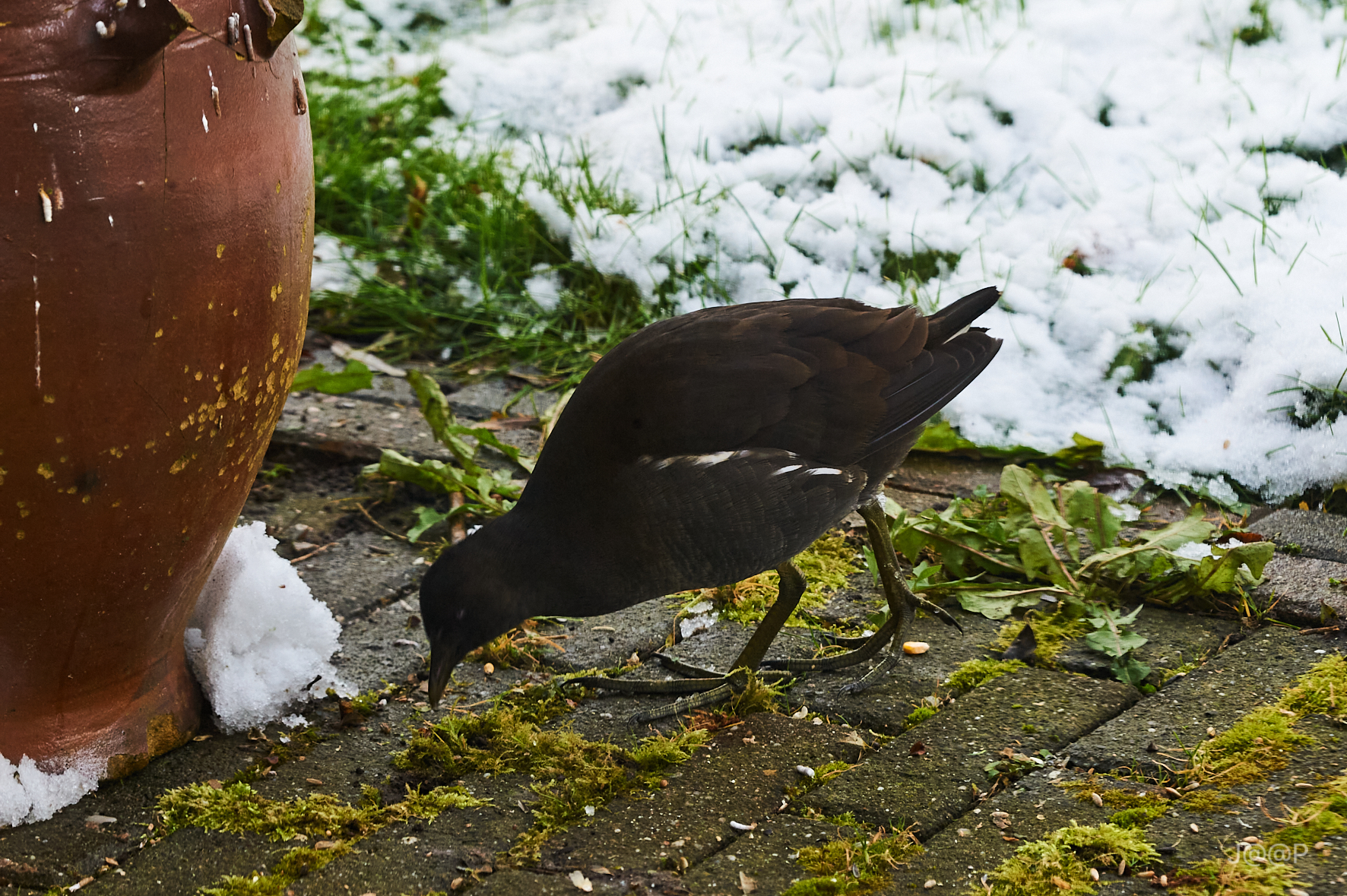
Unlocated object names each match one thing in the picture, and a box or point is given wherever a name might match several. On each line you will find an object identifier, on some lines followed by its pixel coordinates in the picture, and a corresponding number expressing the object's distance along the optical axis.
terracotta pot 3.39
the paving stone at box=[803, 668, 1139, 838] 4.25
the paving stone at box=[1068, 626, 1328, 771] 4.46
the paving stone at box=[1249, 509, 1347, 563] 5.80
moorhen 4.59
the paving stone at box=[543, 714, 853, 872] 4.06
